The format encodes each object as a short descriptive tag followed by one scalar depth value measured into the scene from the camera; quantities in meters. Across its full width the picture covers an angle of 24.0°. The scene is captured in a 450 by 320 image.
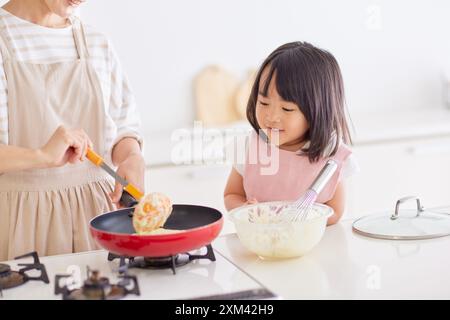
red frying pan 2.12
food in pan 2.20
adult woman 2.56
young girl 2.61
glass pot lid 2.41
